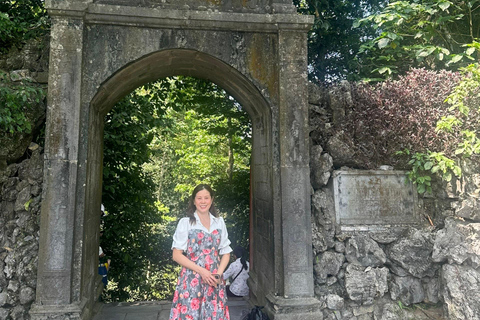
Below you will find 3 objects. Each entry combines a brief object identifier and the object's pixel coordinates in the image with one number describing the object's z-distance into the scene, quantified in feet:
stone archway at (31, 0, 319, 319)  10.59
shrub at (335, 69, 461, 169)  13.76
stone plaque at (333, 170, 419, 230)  13.46
